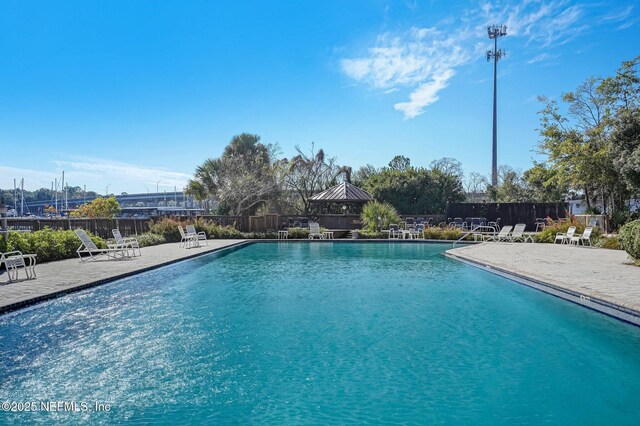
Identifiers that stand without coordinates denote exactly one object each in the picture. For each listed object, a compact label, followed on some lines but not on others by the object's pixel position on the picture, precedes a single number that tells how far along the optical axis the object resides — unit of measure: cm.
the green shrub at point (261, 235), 1984
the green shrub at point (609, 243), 1340
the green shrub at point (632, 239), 909
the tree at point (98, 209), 3531
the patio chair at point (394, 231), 1916
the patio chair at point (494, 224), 2301
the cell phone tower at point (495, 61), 3669
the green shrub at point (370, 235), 1934
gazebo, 2275
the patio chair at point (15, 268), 786
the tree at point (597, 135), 1582
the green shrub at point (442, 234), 1864
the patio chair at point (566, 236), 1542
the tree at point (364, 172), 3317
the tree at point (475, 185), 4266
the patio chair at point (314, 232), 1956
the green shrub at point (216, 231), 2000
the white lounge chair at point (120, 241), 1250
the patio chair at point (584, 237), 1455
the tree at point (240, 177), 2673
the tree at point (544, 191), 2900
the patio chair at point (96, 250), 1121
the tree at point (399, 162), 3444
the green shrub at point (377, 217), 2020
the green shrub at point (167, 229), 1858
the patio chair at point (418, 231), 1909
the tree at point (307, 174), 2939
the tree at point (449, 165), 3894
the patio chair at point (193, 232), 1657
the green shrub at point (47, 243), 1040
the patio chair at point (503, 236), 1748
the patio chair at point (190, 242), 1577
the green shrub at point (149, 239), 1652
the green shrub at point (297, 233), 2002
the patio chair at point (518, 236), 1722
